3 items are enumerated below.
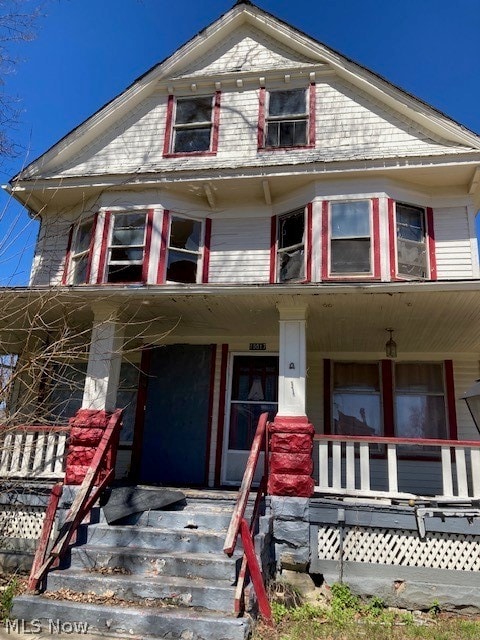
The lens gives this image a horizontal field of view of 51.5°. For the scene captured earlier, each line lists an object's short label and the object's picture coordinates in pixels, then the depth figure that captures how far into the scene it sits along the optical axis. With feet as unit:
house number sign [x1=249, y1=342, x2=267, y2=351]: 29.40
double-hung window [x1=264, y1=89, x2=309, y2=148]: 31.04
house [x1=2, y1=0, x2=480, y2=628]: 25.54
